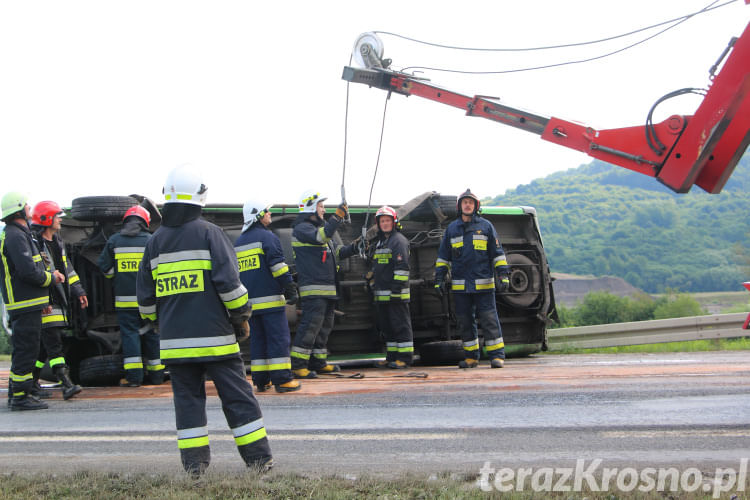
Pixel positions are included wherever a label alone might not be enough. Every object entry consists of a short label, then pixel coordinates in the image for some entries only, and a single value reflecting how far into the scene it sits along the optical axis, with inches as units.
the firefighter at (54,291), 279.0
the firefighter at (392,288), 353.7
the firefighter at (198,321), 157.0
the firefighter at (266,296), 271.0
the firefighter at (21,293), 256.1
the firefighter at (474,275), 337.1
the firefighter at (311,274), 311.7
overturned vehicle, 339.6
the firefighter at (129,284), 305.1
